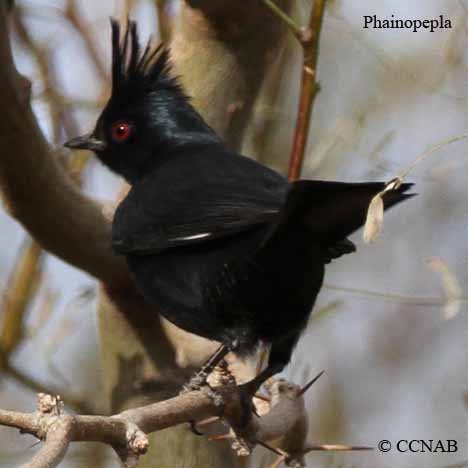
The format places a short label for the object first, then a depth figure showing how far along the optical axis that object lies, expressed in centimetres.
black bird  708
